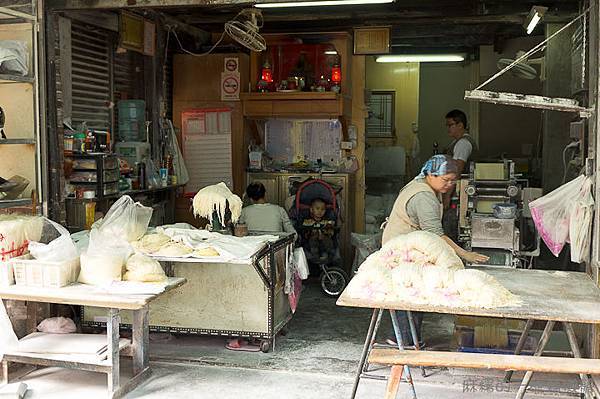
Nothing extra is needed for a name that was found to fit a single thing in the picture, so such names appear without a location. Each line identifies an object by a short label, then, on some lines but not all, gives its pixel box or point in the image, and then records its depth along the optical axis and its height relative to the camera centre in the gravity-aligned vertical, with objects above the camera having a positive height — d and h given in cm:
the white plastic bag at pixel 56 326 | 596 -162
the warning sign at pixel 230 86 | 951 +72
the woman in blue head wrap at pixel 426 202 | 562 -51
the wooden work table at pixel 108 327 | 491 -143
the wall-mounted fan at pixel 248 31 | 733 +114
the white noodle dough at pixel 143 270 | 529 -101
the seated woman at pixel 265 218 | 718 -81
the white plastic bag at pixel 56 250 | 525 -85
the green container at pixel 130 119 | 853 +24
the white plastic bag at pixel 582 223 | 538 -64
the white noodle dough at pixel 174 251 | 582 -94
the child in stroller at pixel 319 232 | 855 -115
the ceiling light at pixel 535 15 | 754 +137
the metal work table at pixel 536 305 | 421 -103
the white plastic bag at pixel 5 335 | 533 -151
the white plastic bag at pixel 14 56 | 578 +68
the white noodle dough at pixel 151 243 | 593 -90
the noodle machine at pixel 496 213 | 664 -72
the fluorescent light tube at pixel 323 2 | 633 +126
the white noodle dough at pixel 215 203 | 655 -61
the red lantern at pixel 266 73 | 951 +89
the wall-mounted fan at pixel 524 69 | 811 +85
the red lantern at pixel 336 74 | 931 +87
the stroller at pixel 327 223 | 852 -107
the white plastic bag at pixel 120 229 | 548 -76
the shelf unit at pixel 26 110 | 618 +24
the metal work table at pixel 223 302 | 620 -147
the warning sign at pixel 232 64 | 948 +101
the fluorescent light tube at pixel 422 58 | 1238 +148
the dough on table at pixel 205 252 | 578 -95
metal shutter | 762 +69
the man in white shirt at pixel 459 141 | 827 -1
